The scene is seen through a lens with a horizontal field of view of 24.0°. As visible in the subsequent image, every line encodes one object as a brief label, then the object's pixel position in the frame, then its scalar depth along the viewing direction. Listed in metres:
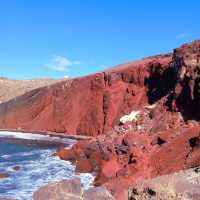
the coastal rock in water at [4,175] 28.38
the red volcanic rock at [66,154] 35.66
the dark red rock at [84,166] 30.22
